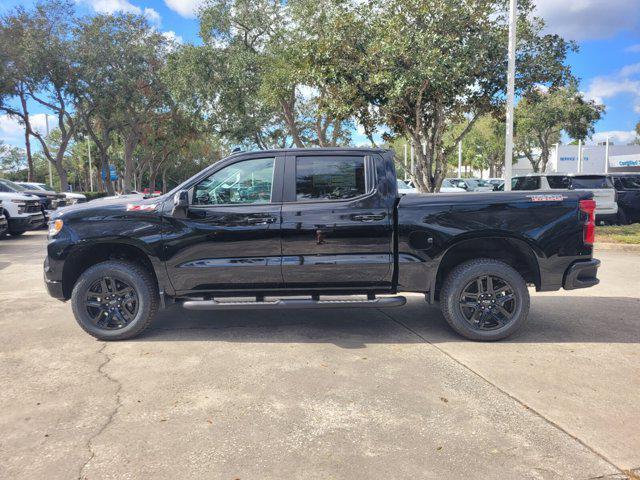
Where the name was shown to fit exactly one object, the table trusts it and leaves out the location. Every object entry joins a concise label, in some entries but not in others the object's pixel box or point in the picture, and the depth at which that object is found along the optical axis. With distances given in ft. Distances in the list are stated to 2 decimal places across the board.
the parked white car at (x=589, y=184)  48.67
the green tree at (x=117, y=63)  80.59
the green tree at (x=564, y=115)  97.81
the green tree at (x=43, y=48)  77.41
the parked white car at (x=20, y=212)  47.06
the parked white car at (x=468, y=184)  101.24
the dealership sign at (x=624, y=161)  168.68
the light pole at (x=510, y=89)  38.75
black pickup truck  16.38
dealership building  174.60
